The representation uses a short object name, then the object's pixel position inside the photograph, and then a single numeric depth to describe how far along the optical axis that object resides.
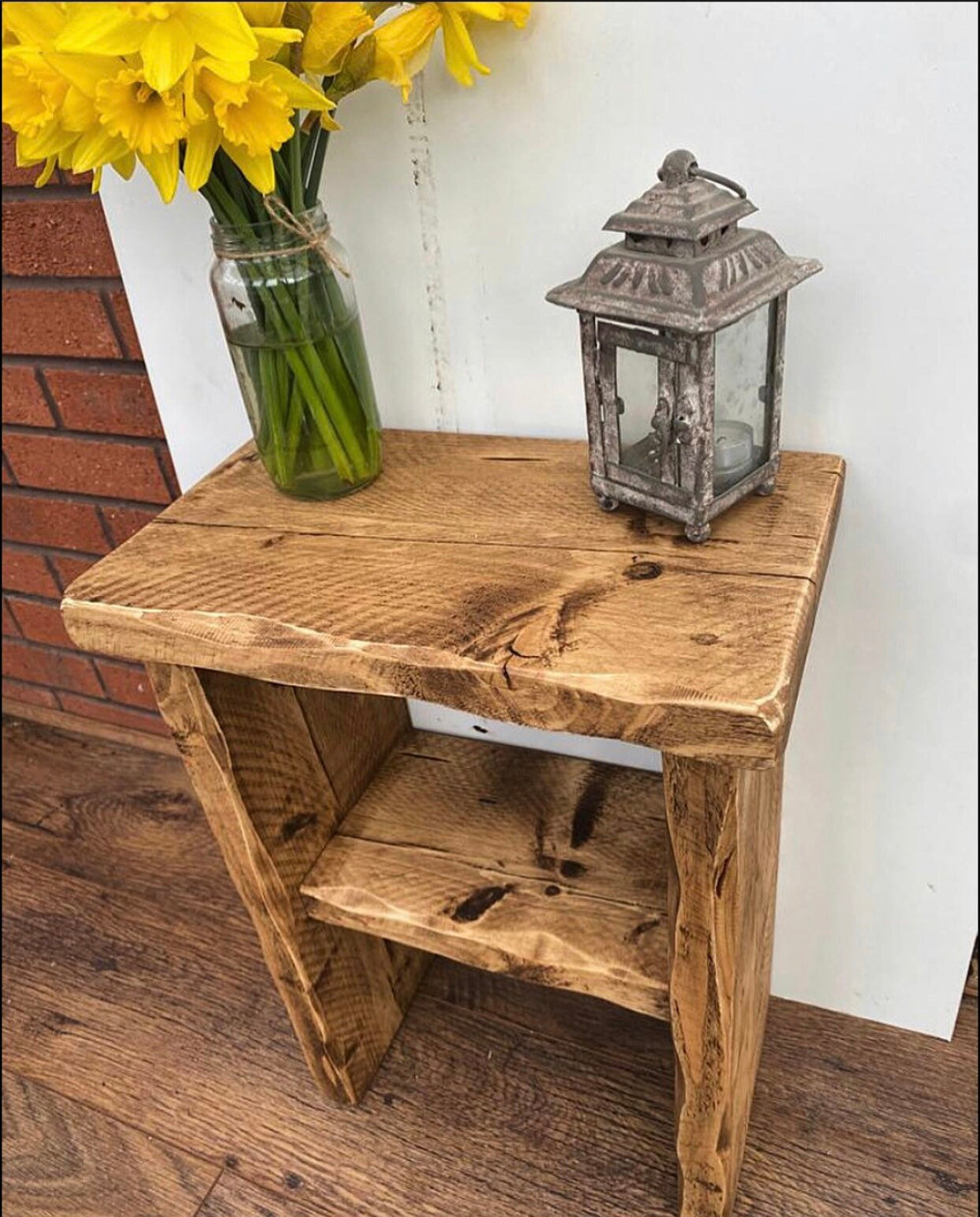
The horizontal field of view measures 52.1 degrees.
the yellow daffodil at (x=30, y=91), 0.58
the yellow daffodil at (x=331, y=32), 0.66
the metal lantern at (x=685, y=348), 0.67
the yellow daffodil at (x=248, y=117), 0.62
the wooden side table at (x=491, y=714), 0.68
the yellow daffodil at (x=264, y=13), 0.59
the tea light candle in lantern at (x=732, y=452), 0.76
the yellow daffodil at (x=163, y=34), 0.54
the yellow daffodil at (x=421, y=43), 0.69
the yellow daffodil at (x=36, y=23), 0.56
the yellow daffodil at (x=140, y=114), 0.61
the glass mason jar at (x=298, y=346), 0.79
